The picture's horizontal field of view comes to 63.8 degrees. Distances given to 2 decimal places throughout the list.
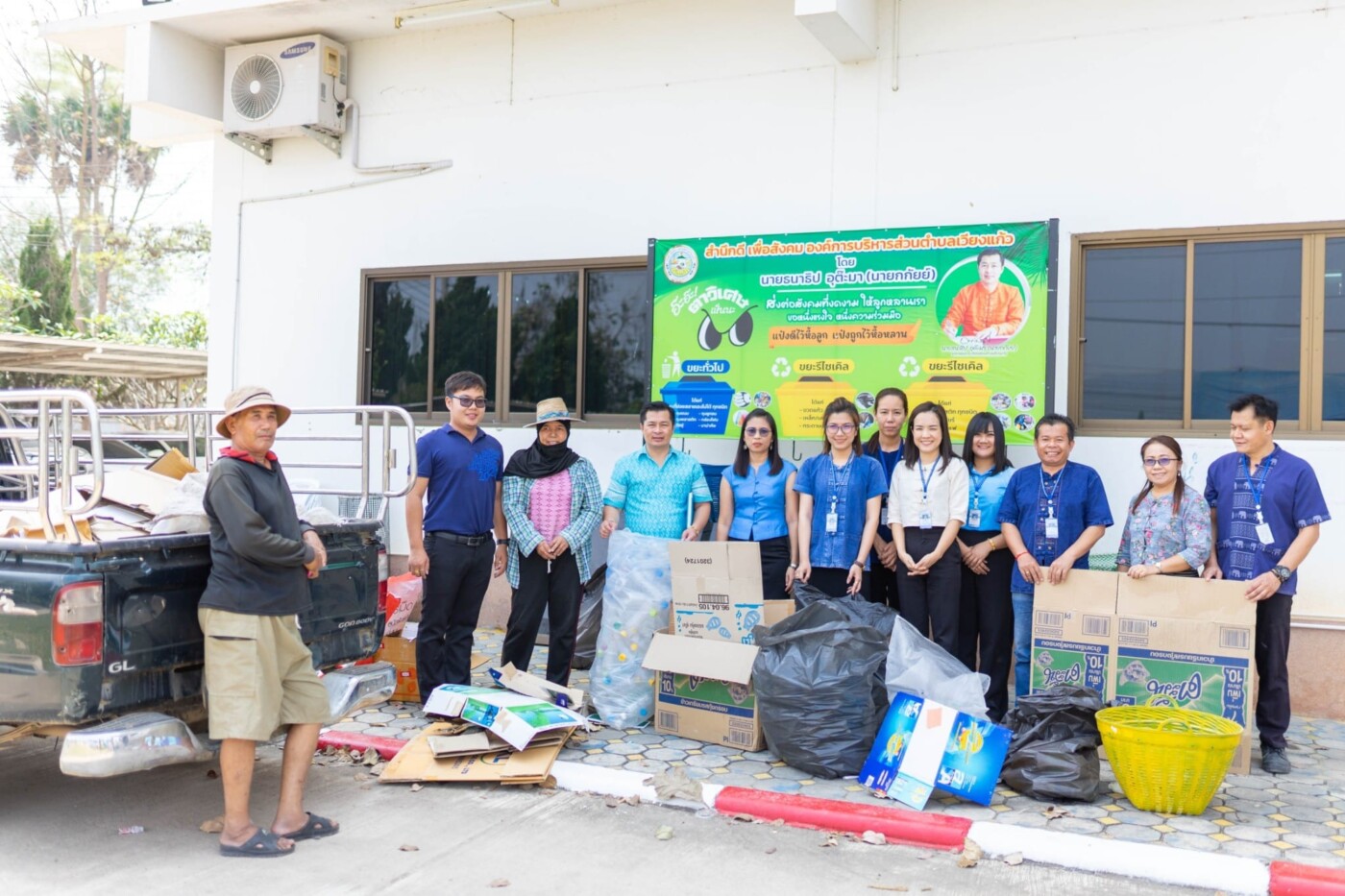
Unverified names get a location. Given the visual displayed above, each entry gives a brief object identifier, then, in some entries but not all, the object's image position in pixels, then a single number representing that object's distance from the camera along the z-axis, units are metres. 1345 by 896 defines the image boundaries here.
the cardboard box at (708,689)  5.41
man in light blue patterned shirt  6.08
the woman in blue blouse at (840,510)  5.96
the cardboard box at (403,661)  6.29
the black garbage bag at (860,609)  5.30
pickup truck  3.78
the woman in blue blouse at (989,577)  5.88
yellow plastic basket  4.37
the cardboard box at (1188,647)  5.04
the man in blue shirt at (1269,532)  5.19
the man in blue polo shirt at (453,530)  5.87
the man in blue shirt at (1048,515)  5.62
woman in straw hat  6.03
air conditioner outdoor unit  8.68
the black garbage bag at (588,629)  7.40
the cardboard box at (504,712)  4.99
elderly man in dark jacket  4.07
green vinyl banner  6.59
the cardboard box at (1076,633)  5.32
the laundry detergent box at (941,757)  4.63
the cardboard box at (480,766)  4.95
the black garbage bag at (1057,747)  4.69
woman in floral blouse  5.31
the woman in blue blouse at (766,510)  6.23
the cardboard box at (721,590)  5.61
